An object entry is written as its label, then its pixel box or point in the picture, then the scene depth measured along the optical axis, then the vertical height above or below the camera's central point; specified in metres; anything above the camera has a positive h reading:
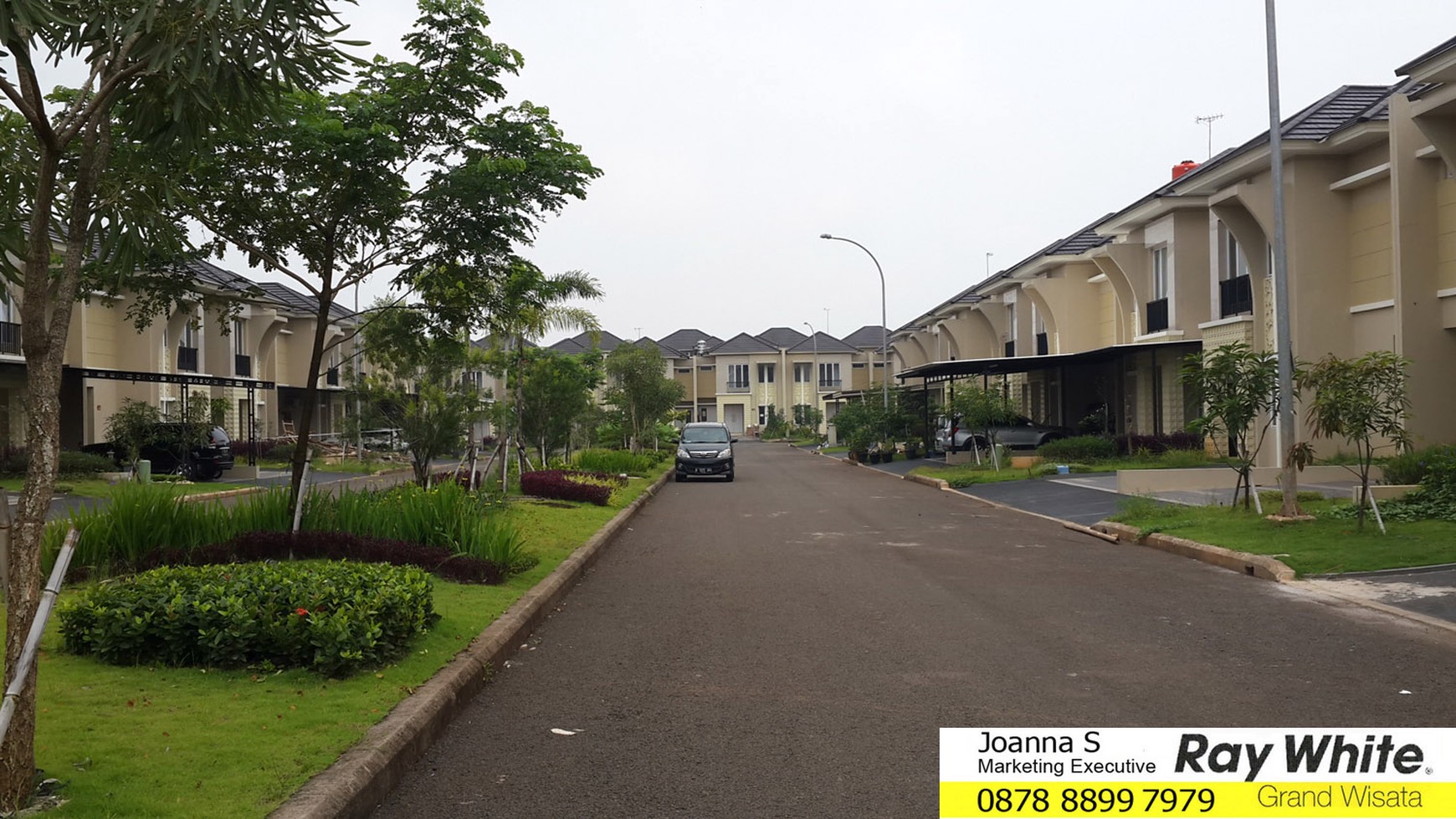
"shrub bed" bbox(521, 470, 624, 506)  21.73 -1.12
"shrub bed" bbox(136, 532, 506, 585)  10.86 -1.13
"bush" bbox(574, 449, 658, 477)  31.64 -0.94
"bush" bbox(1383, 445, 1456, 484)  17.52 -0.77
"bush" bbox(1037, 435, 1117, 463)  31.22 -0.78
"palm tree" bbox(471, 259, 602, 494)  13.70 +1.84
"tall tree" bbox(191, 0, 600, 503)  11.30 +2.59
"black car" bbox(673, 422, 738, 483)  34.59 -0.81
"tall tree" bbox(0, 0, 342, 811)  4.71 +1.54
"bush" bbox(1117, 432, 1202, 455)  29.95 -0.61
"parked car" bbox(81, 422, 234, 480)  30.47 -0.48
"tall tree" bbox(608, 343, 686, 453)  44.03 +1.61
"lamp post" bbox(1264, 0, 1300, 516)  15.73 +1.55
